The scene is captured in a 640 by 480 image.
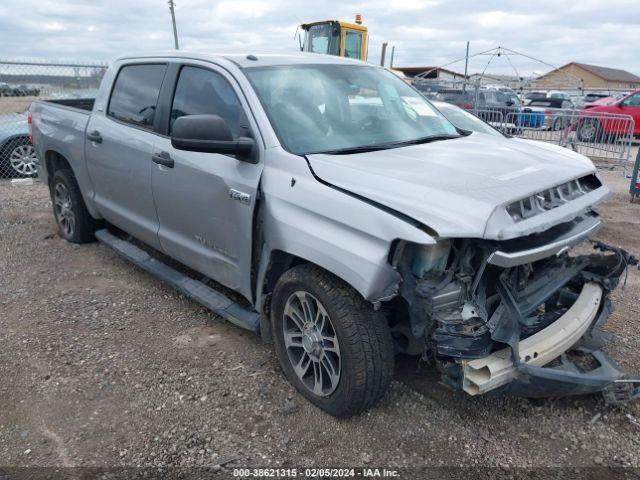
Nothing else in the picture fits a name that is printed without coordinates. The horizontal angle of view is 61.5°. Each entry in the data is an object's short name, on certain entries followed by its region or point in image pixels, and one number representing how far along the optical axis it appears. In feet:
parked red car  36.60
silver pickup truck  8.19
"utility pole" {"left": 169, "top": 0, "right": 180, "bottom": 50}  67.15
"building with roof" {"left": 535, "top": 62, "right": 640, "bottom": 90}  174.42
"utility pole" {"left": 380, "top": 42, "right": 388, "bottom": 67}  76.75
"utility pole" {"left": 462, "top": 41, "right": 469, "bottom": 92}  59.95
